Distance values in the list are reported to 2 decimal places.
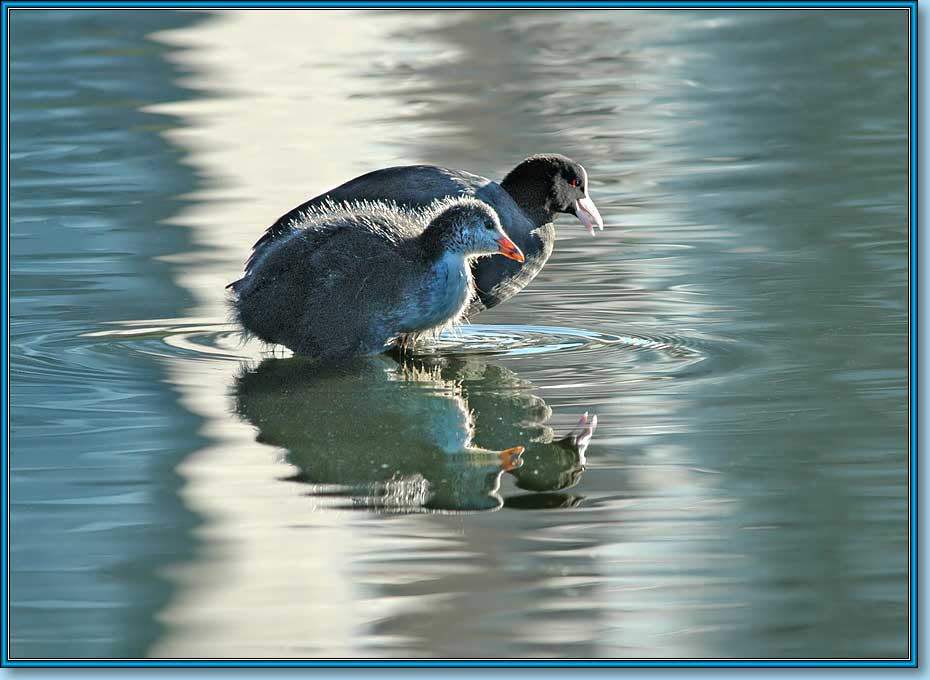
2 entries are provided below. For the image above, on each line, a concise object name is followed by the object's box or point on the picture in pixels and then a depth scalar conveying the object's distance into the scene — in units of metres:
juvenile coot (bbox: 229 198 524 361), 13.73
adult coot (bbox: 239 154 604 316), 15.12
